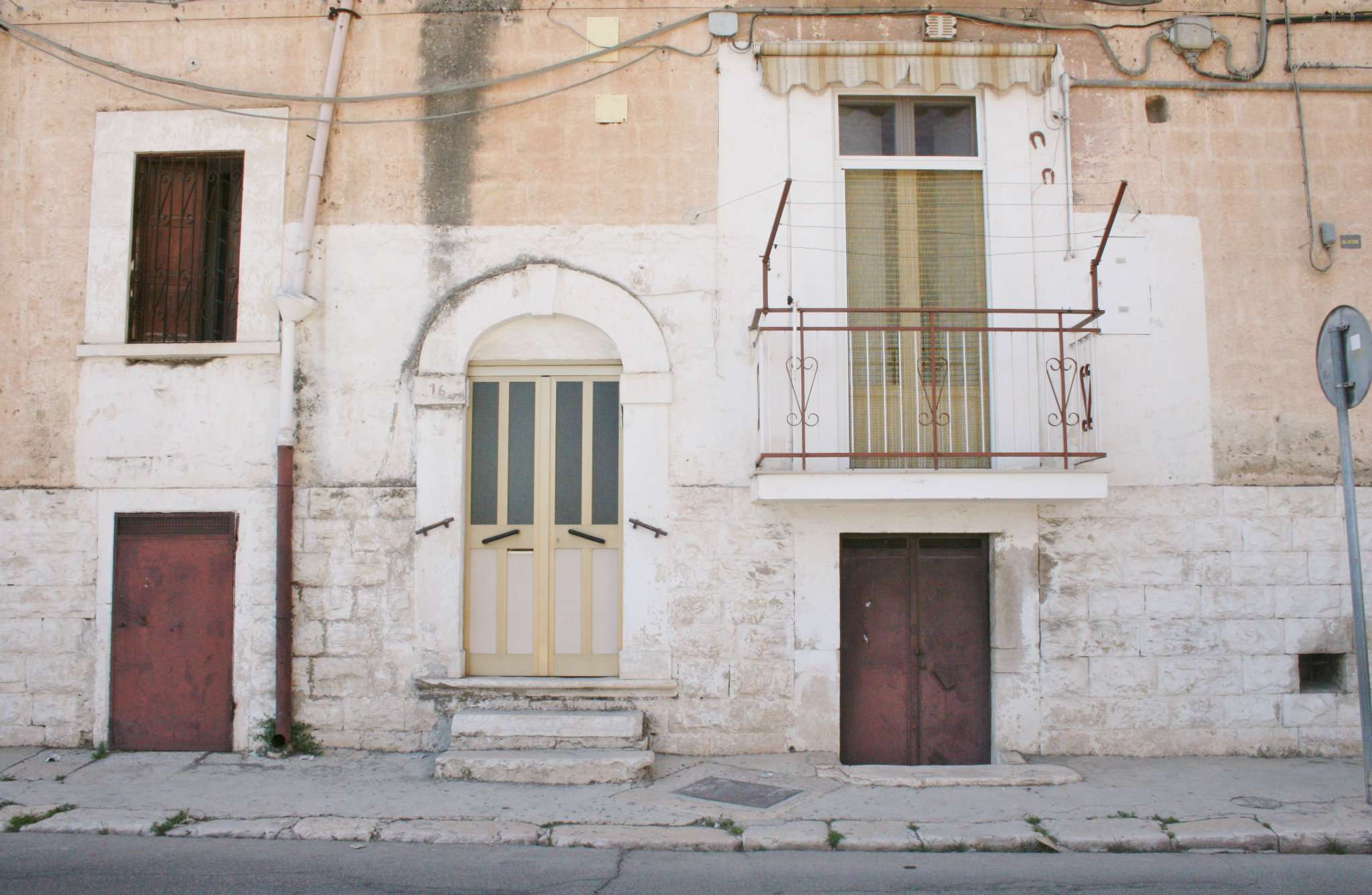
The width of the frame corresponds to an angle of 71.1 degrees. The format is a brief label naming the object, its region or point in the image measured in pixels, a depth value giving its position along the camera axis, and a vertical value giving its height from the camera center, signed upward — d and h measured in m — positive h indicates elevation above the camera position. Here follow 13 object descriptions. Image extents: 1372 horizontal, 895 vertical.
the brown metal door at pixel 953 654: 6.95 -0.82
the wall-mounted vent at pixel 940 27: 7.21 +3.84
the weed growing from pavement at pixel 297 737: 6.79 -1.36
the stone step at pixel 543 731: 6.40 -1.26
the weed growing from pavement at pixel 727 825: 5.28 -1.58
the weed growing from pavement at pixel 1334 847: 5.17 -1.66
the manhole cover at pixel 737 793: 5.80 -1.55
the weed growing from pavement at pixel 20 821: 5.37 -1.54
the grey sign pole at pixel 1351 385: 5.55 +0.90
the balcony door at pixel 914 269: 7.01 +2.03
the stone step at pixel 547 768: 6.09 -1.42
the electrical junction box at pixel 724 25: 7.16 +3.84
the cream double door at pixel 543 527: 7.03 +0.12
